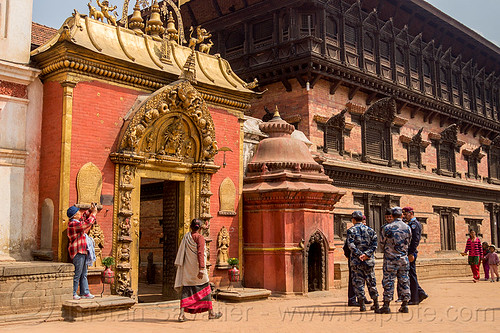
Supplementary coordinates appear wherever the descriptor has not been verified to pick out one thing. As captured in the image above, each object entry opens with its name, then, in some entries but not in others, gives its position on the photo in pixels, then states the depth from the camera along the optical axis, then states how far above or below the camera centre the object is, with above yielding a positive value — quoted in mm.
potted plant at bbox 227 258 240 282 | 12531 -684
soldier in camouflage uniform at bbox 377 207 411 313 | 9984 -261
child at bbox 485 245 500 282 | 19844 -693
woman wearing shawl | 9117 -569
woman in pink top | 18953 -445
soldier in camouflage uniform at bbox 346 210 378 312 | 10141 -262
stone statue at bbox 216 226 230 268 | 13203 -141
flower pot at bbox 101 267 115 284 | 10469 -633
